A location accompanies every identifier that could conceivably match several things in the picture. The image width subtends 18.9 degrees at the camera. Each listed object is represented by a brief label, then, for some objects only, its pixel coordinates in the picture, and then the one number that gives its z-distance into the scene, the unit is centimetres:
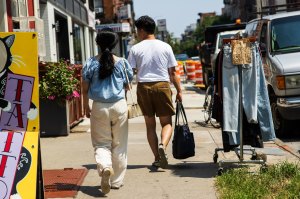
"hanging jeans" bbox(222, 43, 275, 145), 1024
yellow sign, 722
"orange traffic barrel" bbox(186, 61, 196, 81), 4753
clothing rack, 1020
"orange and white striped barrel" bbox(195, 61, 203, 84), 4178
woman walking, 938
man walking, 1100
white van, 1405
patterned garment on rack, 1007
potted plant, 1591
